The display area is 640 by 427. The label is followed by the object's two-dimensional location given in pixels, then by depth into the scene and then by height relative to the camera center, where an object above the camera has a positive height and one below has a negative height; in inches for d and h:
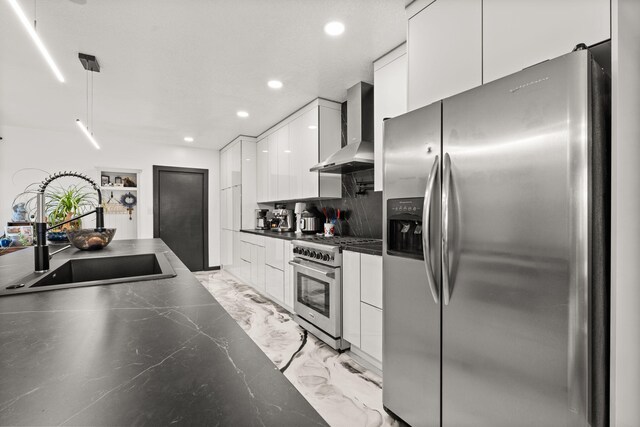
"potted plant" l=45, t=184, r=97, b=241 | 91.5 +0.7
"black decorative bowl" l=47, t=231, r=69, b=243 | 96.2 -6.9
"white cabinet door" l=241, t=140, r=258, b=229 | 196.4 +18.3
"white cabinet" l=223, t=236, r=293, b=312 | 134.0 -27.0
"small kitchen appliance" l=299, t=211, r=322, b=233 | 149.6 -4.9
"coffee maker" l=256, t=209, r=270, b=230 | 190.1 -4.4
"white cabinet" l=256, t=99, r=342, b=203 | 134.0 +30.0
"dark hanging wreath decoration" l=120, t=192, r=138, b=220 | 211.6 +9.0
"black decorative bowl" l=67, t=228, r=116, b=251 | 75.8 -6.2
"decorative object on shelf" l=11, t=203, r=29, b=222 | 139.2 +0.7
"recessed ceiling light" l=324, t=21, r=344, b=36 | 81.3 +50.5
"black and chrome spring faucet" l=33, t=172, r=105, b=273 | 48.1 -3.9
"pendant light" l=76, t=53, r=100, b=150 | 96.7 +49.7
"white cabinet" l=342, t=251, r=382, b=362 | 83.3 -26.2
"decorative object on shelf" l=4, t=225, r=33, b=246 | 117.7 -7.6
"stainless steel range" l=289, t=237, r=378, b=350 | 98.3 -25.7
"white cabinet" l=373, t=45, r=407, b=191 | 91.0 +37.9
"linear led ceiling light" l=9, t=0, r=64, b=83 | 43.6 +30.2
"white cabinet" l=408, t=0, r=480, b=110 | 57.8 +33.5
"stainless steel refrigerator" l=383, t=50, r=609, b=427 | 37.6 -6.2
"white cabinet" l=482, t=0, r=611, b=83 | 42.0 +27.9
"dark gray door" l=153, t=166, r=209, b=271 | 218.4 +1.8
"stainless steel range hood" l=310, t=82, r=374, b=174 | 108.7 +31.6
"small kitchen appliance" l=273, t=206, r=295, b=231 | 172.5 -3.7
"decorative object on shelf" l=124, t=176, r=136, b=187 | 213.9 +22.4
